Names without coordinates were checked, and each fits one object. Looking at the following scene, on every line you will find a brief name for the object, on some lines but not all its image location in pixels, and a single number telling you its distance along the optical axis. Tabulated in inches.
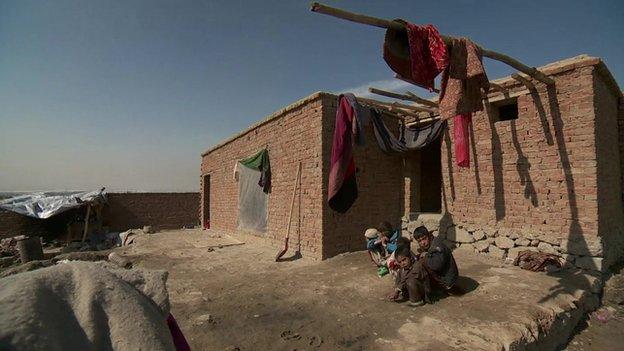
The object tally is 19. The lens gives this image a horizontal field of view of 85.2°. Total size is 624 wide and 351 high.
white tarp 569.3
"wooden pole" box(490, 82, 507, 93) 230.2
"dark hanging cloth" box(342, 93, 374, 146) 246.4
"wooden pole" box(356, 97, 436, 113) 273.1
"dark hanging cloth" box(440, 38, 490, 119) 155.5
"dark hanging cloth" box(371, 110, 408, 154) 274.2
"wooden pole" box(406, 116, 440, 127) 291.3
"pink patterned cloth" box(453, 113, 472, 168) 235.0
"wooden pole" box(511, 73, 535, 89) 214.1
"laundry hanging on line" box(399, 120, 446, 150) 275.4
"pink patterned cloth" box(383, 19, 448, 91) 147.6
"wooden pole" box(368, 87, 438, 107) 253.0
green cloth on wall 328.8
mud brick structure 208.5
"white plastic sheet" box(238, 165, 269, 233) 339.3
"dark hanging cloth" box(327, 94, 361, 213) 234.8
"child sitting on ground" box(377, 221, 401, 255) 221.9
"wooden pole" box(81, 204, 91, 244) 582.2
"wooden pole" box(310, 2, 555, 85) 121.6
